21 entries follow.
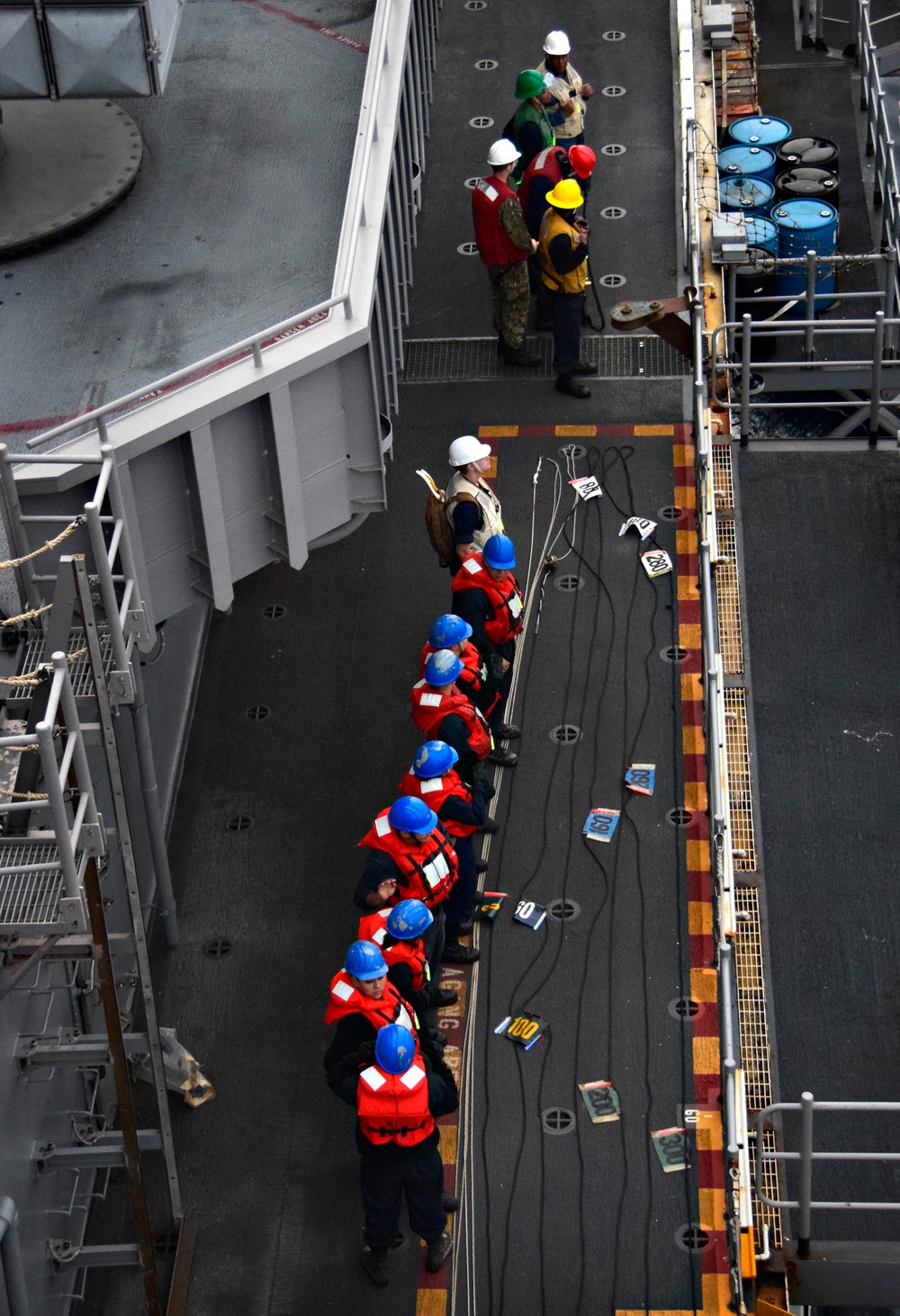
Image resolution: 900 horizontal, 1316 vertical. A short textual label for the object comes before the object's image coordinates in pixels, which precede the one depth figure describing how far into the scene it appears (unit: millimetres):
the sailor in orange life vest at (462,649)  13438
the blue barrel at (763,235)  18875
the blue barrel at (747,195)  19266
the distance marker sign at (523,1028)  12688
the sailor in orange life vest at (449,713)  13211
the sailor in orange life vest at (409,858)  12031
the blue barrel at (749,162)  19938
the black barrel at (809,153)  20422
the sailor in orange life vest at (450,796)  12594
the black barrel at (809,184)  19750
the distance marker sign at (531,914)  13443
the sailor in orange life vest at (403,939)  11523
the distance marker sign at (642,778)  14305
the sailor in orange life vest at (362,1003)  10984
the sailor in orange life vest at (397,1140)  10586
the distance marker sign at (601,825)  14000
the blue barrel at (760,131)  20703
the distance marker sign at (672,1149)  11930
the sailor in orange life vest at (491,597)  14094
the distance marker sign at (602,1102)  12234
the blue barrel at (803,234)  18969
